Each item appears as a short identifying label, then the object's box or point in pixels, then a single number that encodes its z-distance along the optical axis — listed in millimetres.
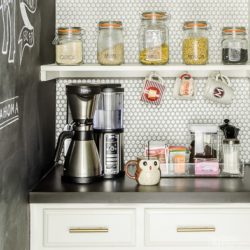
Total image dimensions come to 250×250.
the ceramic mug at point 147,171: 2316
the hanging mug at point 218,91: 2652
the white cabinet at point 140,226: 2193
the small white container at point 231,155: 2531
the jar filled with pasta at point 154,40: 2457
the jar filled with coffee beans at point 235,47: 2498
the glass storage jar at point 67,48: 2461
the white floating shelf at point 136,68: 2430
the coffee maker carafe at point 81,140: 2338
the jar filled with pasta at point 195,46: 2477
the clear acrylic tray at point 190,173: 2508
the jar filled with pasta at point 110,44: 2465
